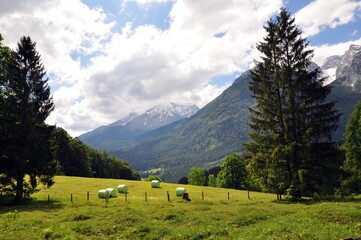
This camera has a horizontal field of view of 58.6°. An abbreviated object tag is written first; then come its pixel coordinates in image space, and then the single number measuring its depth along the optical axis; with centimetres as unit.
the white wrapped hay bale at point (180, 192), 5534
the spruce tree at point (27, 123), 4194
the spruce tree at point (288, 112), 3891
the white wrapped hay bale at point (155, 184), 7212
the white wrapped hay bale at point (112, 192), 5215
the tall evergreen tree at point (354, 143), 5597
